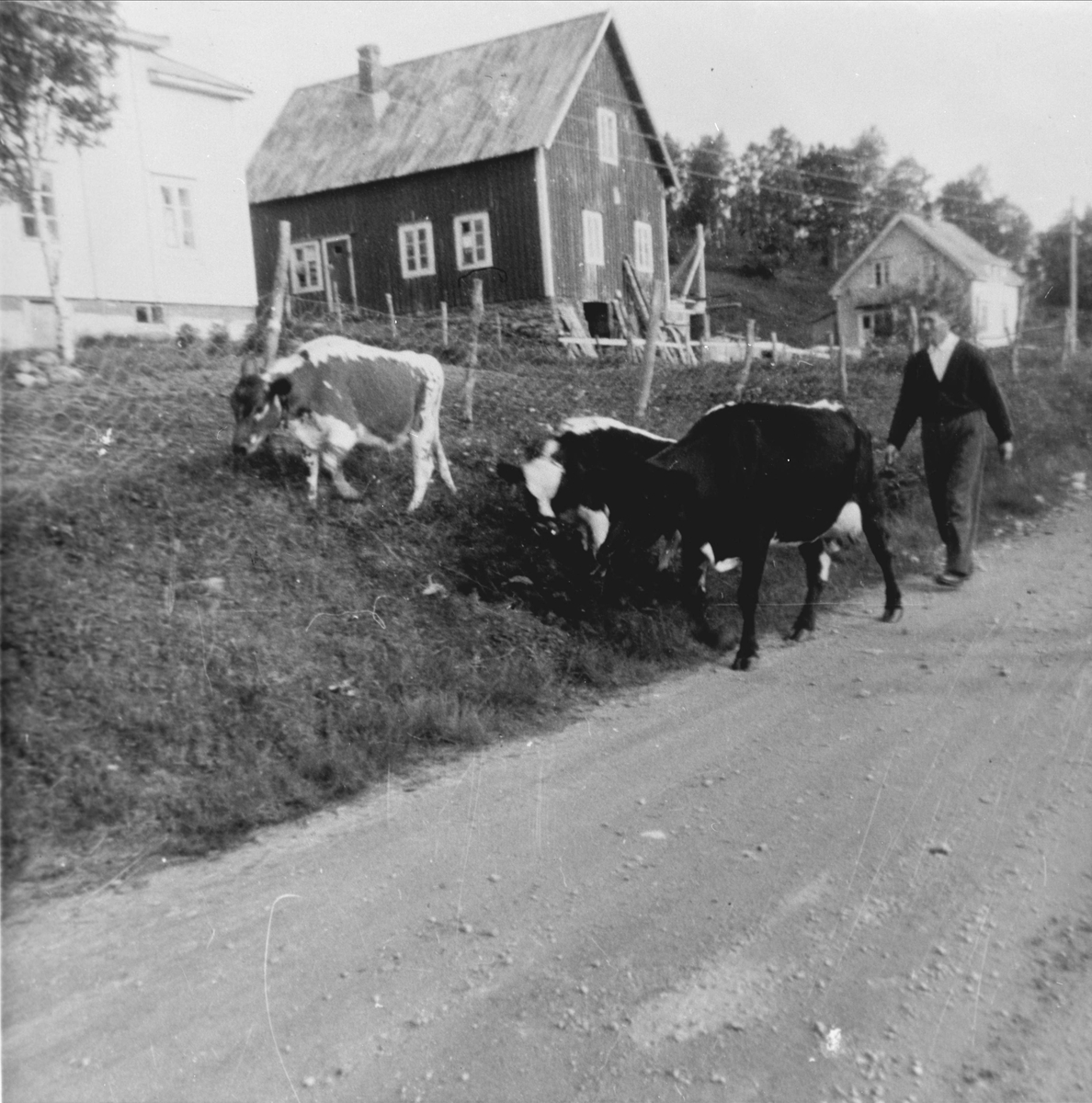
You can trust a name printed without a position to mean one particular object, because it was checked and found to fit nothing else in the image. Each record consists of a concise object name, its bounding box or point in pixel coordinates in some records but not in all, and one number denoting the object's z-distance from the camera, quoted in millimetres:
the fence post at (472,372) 9445
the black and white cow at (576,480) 7070
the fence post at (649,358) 10188
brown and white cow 6812
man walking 7930
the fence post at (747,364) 11676
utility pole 8275
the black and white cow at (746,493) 6637
